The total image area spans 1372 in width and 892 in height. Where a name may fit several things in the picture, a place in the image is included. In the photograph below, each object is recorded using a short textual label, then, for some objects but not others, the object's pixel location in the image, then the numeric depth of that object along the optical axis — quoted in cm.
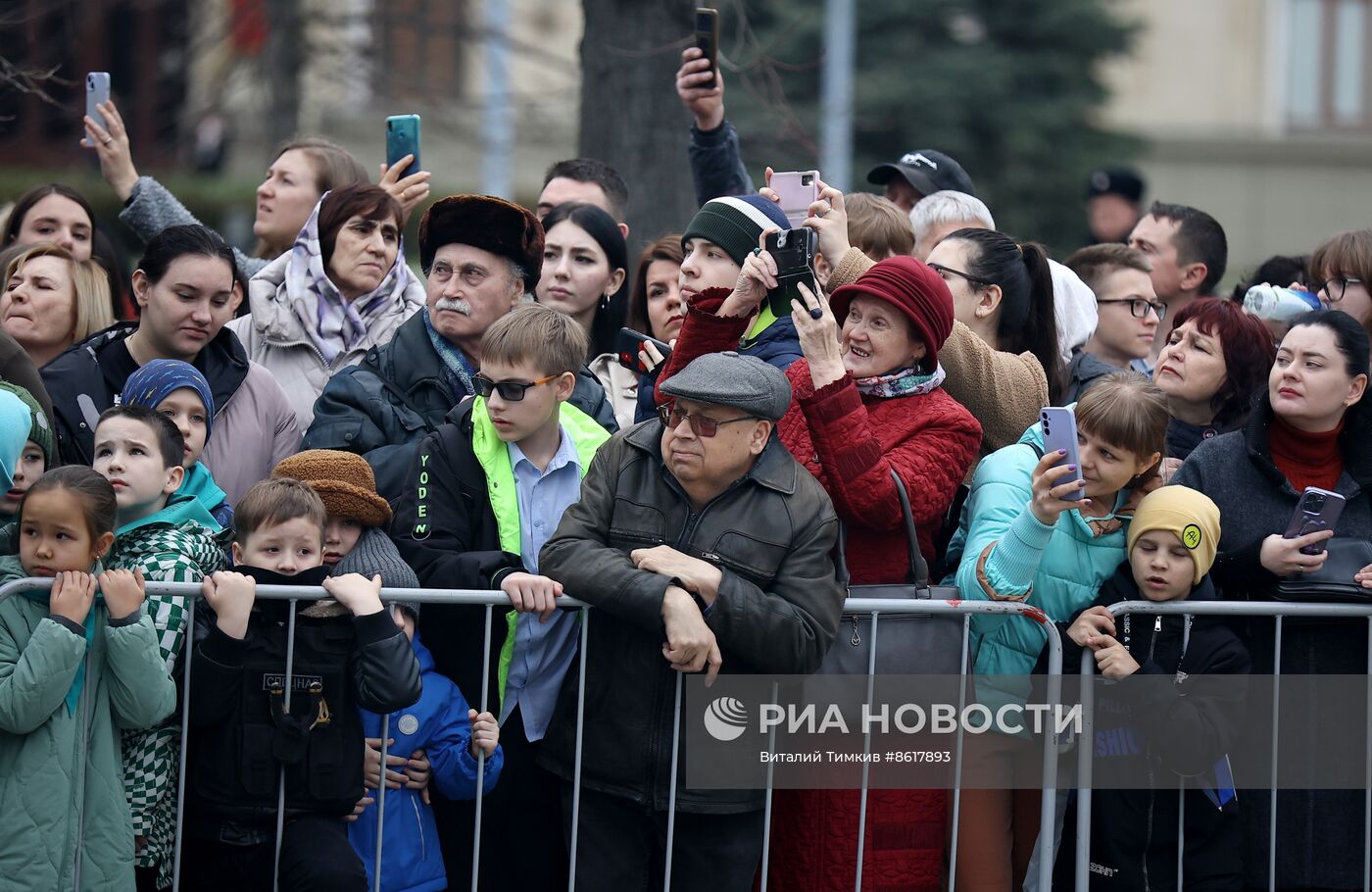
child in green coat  836
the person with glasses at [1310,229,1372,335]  1178
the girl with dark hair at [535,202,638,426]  1219
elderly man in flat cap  869
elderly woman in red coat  901
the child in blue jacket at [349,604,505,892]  912
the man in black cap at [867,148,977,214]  1357
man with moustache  1048
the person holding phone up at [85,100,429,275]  1317
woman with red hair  1097
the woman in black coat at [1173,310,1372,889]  967
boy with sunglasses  939
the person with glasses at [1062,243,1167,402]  1265
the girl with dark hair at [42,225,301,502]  1064
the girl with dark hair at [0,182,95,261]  1312
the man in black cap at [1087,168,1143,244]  1961
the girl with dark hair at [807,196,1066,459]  1050
